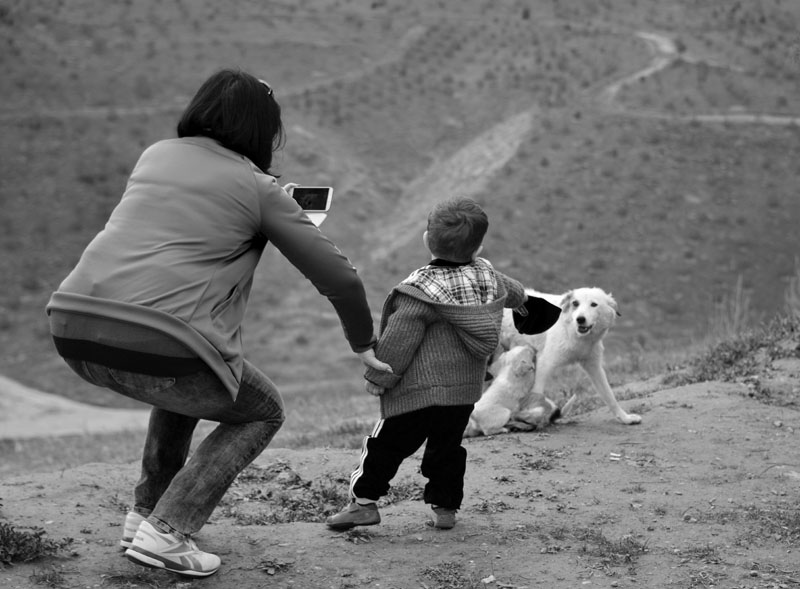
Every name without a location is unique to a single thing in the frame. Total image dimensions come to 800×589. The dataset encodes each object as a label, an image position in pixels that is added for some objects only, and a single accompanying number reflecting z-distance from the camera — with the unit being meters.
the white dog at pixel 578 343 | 14.80
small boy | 10.09
